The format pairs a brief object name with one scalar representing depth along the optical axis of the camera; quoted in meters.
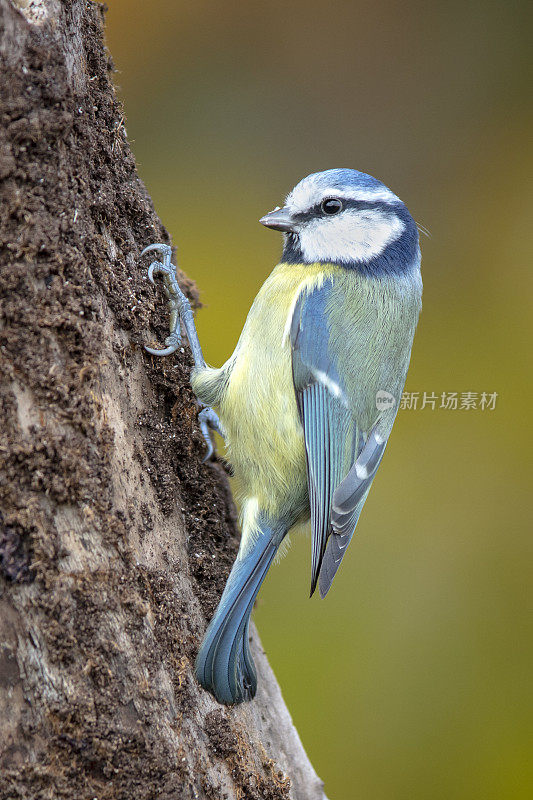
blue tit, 2.93
